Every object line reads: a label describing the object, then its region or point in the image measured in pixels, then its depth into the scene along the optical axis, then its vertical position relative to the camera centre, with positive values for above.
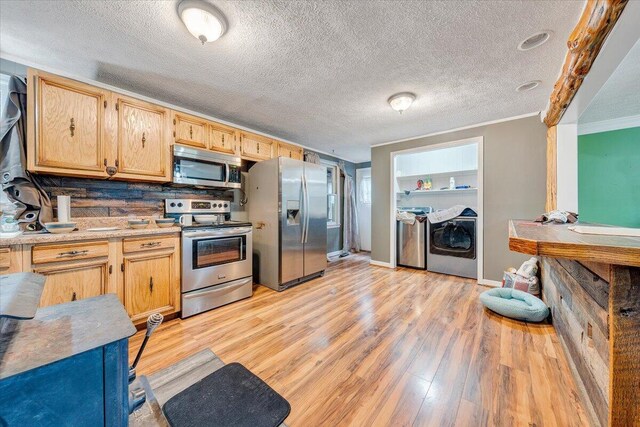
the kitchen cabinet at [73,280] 1.75 -0.52
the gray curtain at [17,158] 1.87 +0.44
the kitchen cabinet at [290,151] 3.83 +1.04
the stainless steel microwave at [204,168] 2.62 +0.54
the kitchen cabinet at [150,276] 2.11 -0.59
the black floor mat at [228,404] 1.06 -0.93
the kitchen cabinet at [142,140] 2.29 +0.74
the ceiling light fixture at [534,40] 1.69 +1.27
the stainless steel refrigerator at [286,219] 3.20 -0.09
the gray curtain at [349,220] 5.62 -0.18
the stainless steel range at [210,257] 2.46 -0.50
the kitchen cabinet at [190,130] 2.66 +0.96
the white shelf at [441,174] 4.24 +0.73
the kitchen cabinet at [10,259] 1.59 -0.31
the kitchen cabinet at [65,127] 1.89 +0.74
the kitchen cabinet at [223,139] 2.97 +0.96
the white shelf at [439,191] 4.12 +0.39
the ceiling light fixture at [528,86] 2.34 +1.28
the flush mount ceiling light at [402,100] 2.59 +1.24
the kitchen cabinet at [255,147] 3.30 +0.96
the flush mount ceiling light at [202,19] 1.44 +1.24
